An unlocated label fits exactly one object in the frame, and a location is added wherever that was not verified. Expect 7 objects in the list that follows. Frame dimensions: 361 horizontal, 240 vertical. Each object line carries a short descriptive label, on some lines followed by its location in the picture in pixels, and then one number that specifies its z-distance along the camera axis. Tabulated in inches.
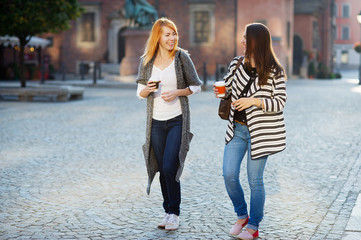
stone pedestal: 1148.5
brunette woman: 170.4
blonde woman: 189.2
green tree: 749.3
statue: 1173.1
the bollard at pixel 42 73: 1107.9
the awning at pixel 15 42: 1121.4
